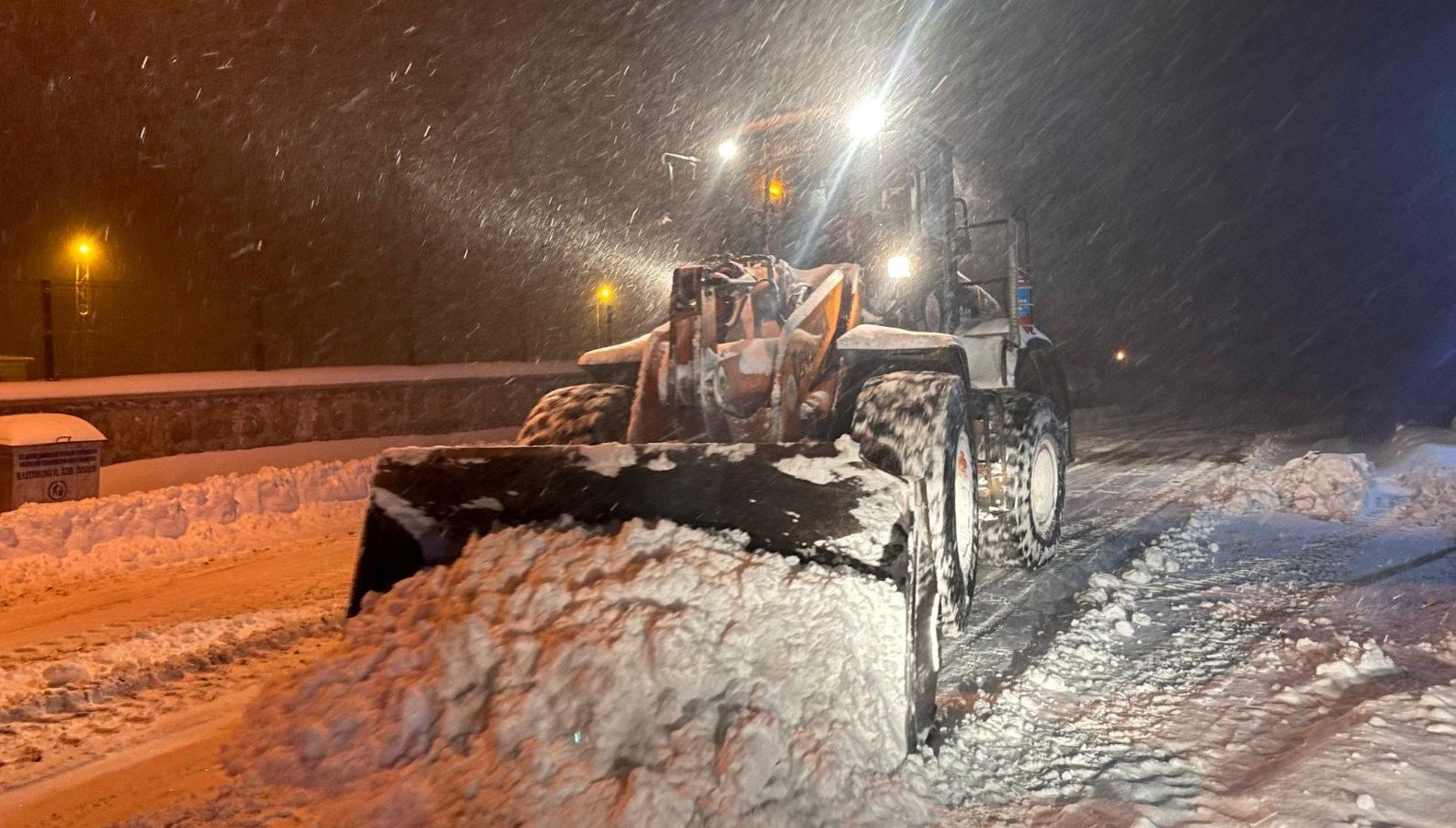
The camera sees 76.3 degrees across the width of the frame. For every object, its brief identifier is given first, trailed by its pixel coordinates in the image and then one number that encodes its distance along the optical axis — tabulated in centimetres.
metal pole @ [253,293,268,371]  1695
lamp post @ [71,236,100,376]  1778
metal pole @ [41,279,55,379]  1305
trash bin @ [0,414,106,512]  877
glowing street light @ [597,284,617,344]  2655
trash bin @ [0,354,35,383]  1598
